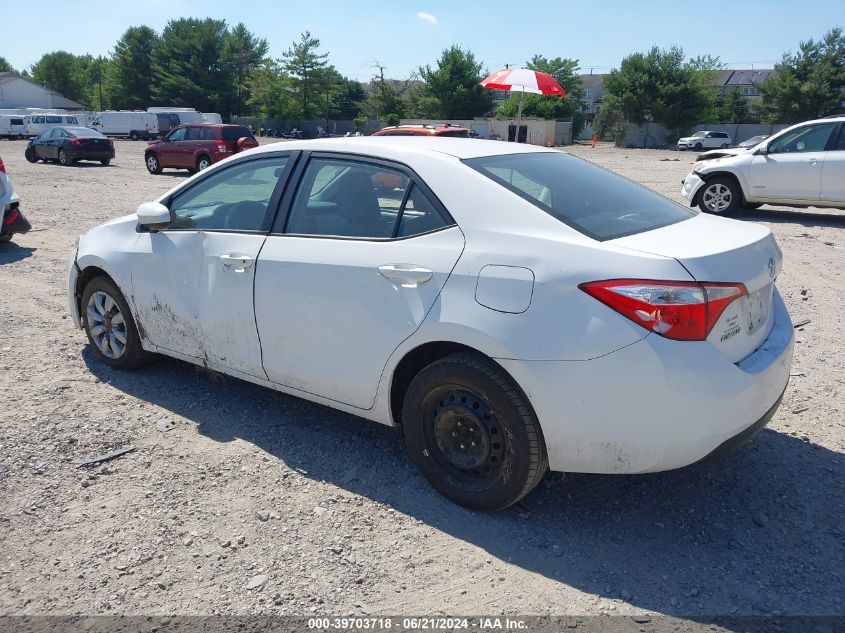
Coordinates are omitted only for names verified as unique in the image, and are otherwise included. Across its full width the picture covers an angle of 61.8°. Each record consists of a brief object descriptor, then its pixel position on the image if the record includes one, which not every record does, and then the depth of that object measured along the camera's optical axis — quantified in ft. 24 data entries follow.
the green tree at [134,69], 271.08
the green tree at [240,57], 252.62
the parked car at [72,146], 86.58
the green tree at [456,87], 214.69
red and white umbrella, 63.31
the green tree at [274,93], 231.09
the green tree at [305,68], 230.07
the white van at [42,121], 150.80
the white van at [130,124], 160.66
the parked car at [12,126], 156.25
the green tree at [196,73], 250.78
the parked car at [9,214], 30.32
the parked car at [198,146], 75.41
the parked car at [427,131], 49.65
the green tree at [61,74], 325.83
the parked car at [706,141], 174.91
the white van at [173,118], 157.38
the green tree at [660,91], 194.49
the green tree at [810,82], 185.57
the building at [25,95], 275.39
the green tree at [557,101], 203.41
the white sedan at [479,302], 9.11
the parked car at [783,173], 37.55
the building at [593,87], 344.28
